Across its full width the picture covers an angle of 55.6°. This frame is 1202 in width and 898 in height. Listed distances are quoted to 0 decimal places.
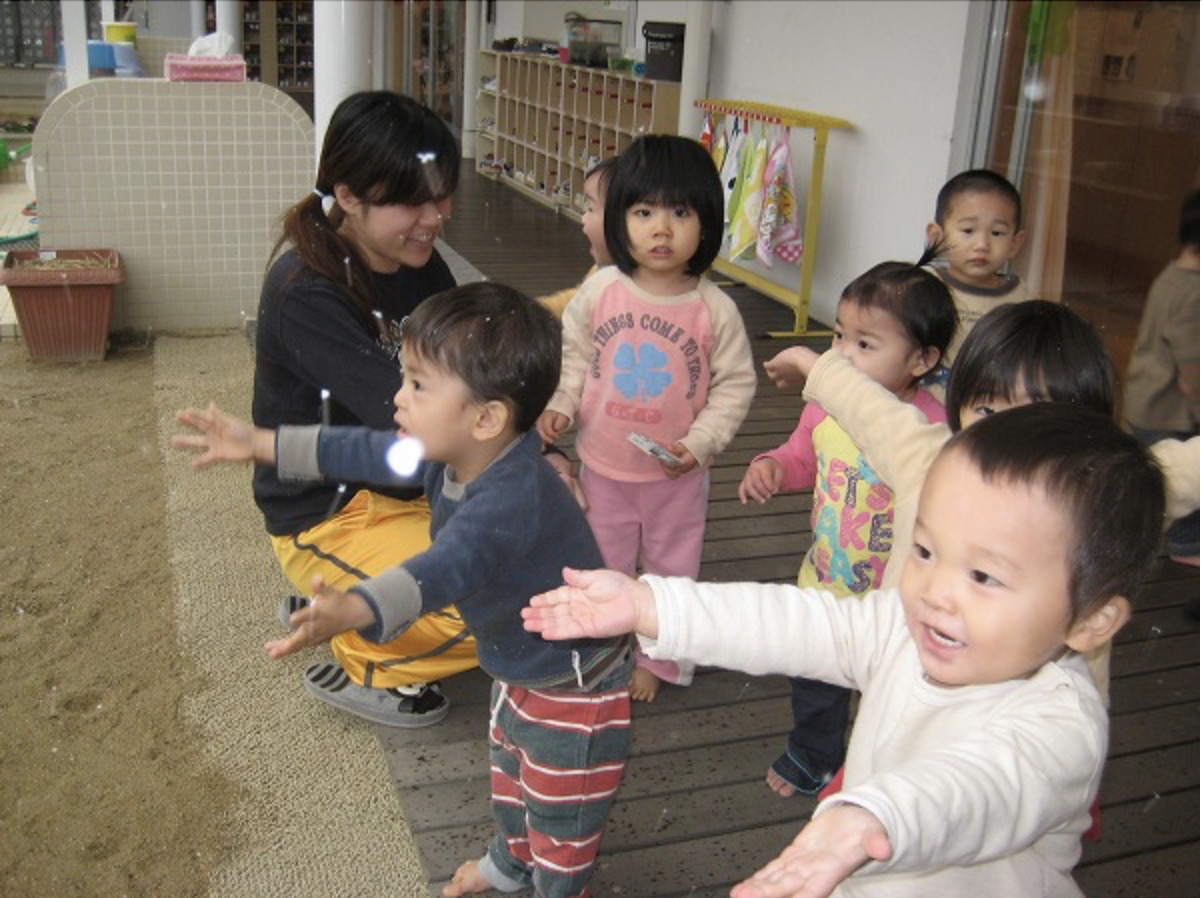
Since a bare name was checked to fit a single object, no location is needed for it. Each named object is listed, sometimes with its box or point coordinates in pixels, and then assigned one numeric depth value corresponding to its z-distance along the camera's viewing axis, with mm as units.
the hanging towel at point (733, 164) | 6254
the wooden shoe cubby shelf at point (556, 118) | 8070
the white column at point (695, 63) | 7102
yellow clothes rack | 5836
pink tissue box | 5188
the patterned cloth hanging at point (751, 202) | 6062
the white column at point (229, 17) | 10555
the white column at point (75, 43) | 7461
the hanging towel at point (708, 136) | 6744
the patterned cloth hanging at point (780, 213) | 5992
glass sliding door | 4227
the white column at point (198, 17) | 13727
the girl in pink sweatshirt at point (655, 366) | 2443
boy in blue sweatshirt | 1631
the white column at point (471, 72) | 12148
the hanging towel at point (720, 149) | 6398
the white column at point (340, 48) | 4477
